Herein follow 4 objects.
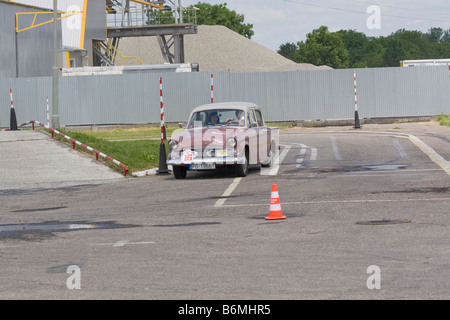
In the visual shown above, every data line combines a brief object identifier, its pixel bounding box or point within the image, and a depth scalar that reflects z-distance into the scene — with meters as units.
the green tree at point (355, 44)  169.71
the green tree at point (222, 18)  120.69
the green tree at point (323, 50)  125.81
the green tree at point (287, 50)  185.62
